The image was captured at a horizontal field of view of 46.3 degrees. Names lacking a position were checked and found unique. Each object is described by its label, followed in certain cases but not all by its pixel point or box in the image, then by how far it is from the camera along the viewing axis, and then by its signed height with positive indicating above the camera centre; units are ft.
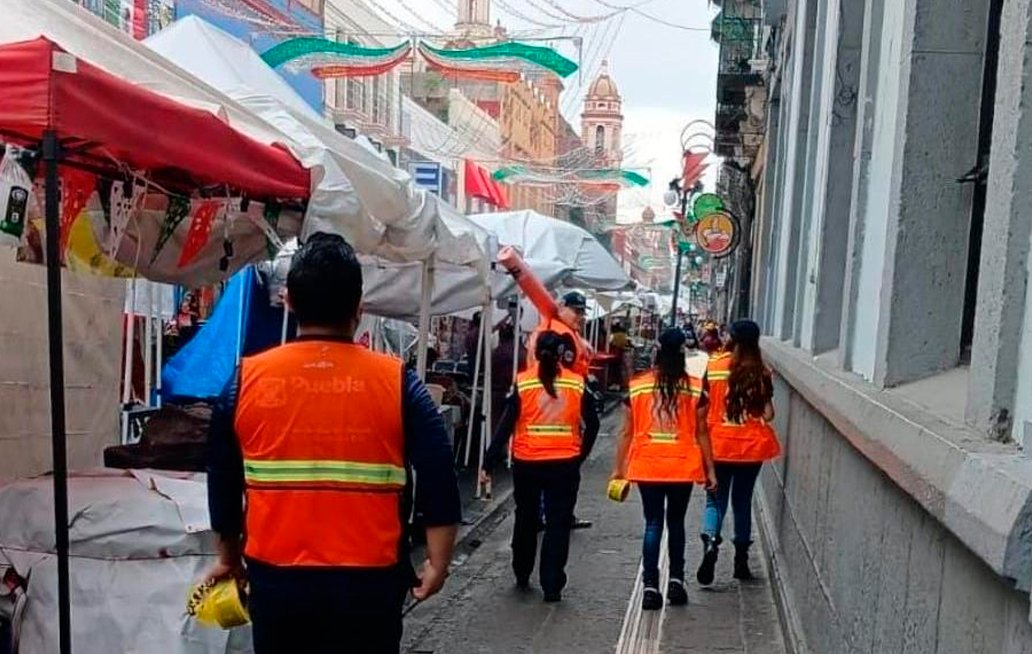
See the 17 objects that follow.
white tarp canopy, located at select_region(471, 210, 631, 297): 50.60 -1.50
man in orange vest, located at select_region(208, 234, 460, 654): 12.17 -2.70
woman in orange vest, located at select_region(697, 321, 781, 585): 28.35 -4.85
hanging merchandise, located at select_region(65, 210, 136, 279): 20.90 -1.01
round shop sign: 71.36 -0.64
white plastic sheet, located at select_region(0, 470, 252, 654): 17.20 -5.33
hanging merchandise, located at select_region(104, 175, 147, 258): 19.66 -0.09
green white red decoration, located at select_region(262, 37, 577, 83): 52.03 +6.87
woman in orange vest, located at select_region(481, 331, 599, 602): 27.12 -5.04
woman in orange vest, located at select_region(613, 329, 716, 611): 25.75 -4.75
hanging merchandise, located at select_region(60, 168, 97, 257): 19.08 +0.06
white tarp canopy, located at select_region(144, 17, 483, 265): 20.56 +0.75
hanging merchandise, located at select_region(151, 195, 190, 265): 21.25 -0.28
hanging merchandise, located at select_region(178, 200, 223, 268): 21.79 -0.53
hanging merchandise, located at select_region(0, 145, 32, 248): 14.93 -0.02
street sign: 107.65 +3.34
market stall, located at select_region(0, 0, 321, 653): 13.87 +0.50
